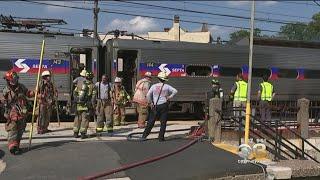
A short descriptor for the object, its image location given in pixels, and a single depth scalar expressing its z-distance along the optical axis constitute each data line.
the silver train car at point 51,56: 20.12
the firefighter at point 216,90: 15.34
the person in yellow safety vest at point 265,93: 16.58
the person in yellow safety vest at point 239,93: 16.20
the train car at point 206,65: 21.64
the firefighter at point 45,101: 14.28
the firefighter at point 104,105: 14.55
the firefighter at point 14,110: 10.88
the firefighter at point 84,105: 13.22
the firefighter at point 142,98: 16.34
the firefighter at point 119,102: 17.05
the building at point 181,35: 63.94
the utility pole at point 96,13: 34.69
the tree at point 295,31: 74.08
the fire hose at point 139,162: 9.20
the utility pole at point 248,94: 10.73
